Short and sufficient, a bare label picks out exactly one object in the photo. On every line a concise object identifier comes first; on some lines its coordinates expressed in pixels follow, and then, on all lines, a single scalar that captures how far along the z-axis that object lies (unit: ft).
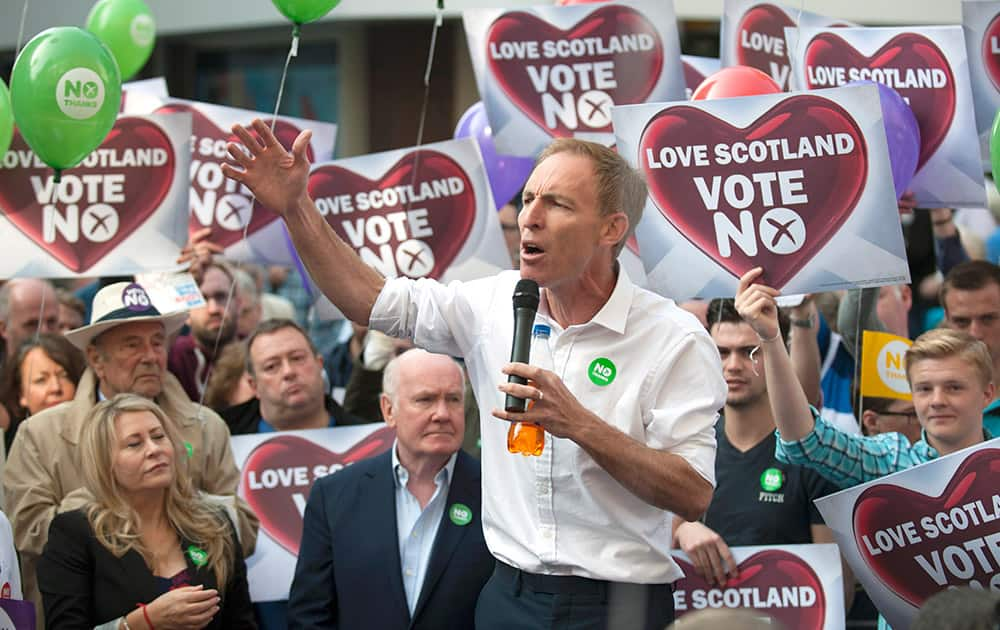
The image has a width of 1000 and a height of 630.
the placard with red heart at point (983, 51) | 18.83
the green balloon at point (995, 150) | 16.67
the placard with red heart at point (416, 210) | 21.58
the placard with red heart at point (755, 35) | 21.45
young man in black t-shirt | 16.85
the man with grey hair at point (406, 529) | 15.92
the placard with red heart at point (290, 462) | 19.26
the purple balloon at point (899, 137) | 17.93
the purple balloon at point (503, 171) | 23.67
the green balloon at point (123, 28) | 25.21
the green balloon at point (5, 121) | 20.04
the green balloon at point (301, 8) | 18.95
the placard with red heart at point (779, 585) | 15.98
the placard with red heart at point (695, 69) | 23.36
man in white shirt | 11.37
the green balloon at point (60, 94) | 18.60
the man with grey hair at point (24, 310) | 24.57
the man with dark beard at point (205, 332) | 23.70
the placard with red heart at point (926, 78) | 18.56
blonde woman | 15.75
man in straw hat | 17.56
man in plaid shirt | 14.94
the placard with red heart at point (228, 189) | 23.25
